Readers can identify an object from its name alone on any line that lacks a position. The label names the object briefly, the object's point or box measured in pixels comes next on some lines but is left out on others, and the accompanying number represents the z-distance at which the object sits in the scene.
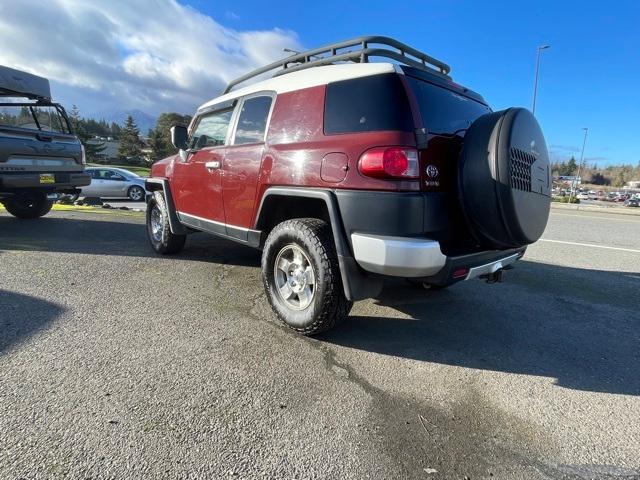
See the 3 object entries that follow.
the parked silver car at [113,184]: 15.84
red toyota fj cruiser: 2.48
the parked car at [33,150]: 6.11
